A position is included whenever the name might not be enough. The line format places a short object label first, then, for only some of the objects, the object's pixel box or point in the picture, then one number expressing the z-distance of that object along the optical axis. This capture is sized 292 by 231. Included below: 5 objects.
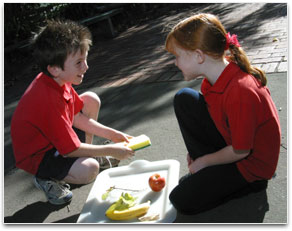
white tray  1.95
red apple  2.08
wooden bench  6.95
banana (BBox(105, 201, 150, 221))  1.89
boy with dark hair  2.08
